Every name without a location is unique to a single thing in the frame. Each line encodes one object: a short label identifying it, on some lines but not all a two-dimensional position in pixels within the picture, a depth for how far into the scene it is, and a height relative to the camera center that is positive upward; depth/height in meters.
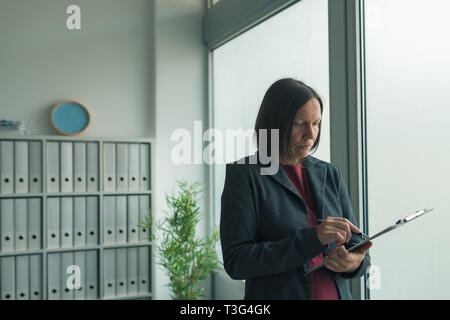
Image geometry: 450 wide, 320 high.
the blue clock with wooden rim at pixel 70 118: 2.80 +0.39
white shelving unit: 2.52 -0.28
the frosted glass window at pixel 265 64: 1.95 +0.64
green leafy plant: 2.66 -0.53
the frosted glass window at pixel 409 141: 1.34 +0.11
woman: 0.76 -0.09
